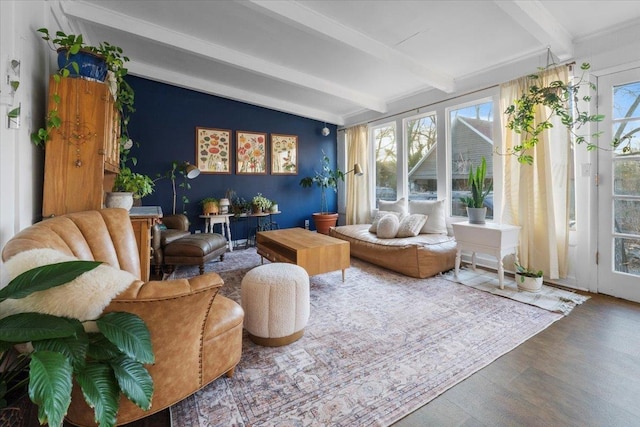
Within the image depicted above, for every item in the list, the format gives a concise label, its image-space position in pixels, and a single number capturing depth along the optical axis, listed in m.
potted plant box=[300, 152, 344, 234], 5.69
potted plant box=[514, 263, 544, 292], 2.83
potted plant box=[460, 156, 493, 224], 3.17
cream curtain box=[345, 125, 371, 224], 5.59
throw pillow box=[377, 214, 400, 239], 3.89
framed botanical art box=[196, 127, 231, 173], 4.92
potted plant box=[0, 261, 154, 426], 0.74
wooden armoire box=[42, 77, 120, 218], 1.93
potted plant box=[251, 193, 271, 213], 5.02
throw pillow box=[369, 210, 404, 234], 4.32
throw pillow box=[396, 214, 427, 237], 3.81
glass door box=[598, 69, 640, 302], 2.59
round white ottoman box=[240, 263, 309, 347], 1.90
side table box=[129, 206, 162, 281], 2.37
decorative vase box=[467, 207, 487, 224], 3.17
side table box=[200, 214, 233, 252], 4.63
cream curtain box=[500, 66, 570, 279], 2.96
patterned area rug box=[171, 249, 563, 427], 1.38
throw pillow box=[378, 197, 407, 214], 4.62
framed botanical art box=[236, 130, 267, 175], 5.24
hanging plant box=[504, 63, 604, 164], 2.70
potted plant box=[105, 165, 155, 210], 2.39
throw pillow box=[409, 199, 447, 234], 3.97
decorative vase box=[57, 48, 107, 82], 1.99
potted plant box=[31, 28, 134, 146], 1.88
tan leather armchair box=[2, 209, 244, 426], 1.09
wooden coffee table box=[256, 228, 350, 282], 2.88
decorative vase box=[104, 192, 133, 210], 2.36
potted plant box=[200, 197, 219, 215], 4.68
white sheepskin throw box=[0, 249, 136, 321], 0.92
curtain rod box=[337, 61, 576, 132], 2.90
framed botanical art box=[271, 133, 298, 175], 5.59
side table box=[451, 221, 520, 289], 2.89
